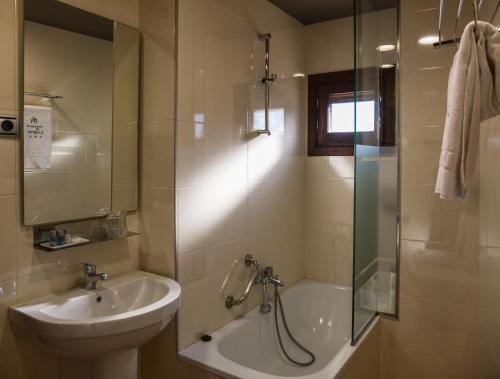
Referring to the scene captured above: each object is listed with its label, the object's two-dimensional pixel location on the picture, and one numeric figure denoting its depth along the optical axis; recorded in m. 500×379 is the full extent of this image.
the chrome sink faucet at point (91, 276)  1.75
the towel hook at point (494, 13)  1.37
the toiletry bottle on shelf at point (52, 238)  1.66
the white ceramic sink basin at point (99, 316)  1.39
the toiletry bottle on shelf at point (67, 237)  1.71
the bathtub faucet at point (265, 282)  2.49
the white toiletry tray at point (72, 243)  1.63
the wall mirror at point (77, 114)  1.62
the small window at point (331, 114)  2.93
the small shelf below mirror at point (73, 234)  1.64
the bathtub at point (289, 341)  1.87
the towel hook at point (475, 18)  1.24
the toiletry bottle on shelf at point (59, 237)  1.69
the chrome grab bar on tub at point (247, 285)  2.26
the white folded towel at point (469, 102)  1.22
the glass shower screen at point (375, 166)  1.89
